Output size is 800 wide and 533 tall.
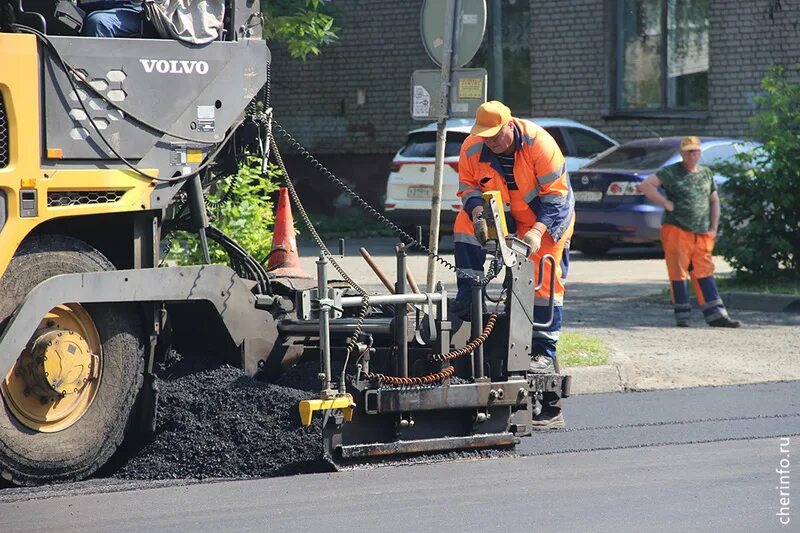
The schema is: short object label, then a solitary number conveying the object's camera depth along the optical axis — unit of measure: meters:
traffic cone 14.87
